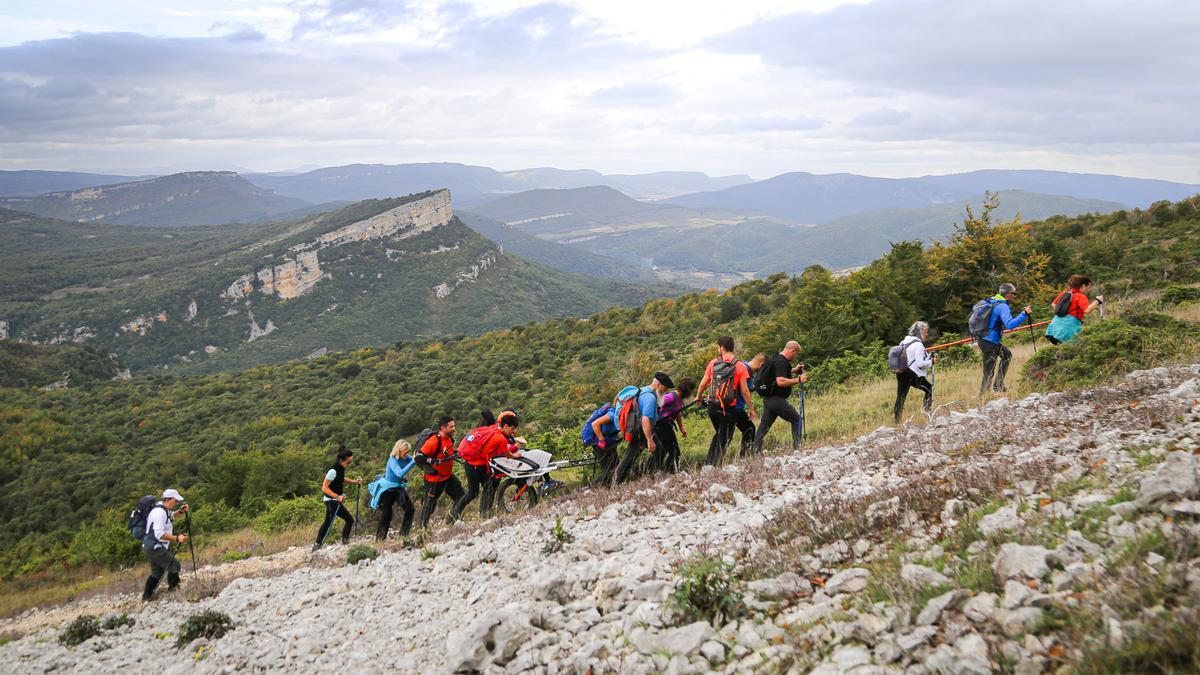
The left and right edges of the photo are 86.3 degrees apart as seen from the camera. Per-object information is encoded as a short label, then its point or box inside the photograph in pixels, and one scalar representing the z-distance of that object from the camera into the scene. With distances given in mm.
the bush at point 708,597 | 3844
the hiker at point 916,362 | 9008
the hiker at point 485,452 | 9438
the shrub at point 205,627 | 6402
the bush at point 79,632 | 7254
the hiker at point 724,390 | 8680
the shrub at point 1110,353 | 8688
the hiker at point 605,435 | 9188
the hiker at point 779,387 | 8625
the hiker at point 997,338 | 9414
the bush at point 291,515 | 15259
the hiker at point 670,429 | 8820
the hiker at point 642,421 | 8484
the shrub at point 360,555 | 8180
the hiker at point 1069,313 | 9281
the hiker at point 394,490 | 9688
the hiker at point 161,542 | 8719
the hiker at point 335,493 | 10328
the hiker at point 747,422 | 8961
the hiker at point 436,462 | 9461
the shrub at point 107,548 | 13758
